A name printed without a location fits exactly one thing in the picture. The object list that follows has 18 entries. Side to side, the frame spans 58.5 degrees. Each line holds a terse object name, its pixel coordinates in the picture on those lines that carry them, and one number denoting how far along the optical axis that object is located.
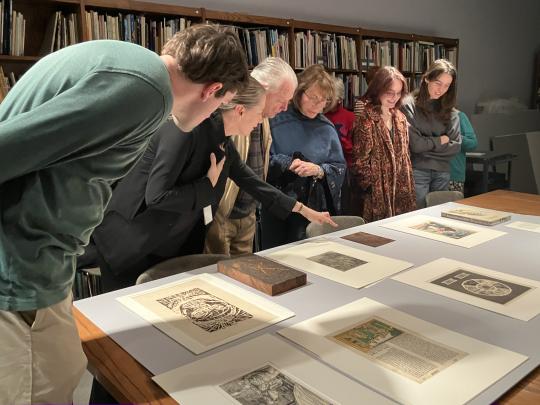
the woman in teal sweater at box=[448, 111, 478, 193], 3.58
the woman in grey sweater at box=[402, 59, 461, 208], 3.21
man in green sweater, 0.78
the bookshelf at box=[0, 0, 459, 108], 3.06
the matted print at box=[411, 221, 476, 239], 1.99
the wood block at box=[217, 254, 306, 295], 1.39
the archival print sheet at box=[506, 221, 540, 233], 2.08
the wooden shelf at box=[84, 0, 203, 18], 3.08
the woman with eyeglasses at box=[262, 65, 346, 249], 2.58
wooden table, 0.91
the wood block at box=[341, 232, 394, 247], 1.88
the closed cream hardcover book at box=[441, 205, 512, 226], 2.18
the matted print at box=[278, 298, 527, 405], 0.91
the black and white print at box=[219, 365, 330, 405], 0.88
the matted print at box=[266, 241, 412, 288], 1.51
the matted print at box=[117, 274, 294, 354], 1.12
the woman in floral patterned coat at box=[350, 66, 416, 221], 2.98
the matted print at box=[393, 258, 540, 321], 1.29
